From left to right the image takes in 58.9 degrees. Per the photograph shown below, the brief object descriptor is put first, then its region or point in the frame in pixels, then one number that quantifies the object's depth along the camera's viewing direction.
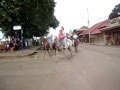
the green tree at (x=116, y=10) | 27.58
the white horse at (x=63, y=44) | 6.87
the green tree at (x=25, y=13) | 12.19
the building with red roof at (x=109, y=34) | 18.16
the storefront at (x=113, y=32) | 17.98
